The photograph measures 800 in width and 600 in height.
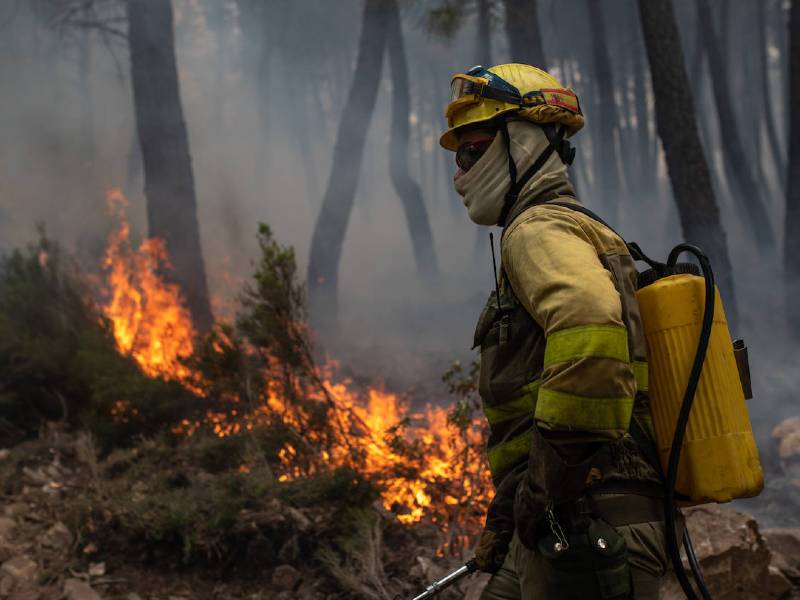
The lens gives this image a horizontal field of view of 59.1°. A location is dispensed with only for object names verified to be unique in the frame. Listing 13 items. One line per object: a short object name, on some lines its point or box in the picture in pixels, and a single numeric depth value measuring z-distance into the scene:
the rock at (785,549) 3.74
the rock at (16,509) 4.64
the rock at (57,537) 4.37
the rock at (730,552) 3.34
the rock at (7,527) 4.36
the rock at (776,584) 3.53
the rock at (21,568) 3.98
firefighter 1.69
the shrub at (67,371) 6.02
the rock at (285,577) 4.08
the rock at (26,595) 3.82
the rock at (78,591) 3.87
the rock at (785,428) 6.13
